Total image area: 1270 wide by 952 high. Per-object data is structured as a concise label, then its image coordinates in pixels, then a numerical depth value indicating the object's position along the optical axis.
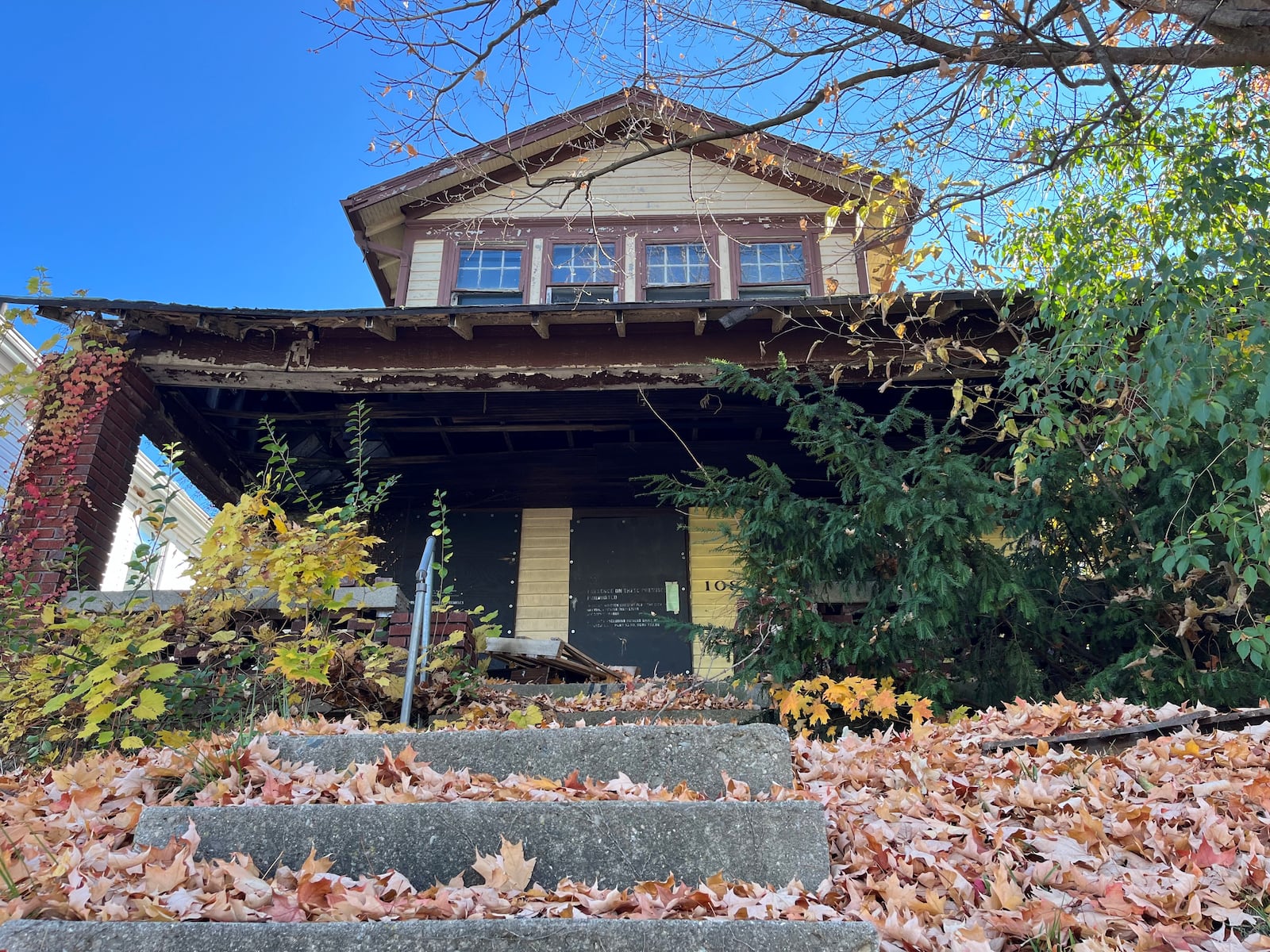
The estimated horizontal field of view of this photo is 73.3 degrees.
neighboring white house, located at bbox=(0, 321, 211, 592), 10.93
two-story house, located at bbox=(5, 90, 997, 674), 7.39
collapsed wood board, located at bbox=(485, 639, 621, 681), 6.25
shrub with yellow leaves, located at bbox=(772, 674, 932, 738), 4.57
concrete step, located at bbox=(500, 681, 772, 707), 5.66
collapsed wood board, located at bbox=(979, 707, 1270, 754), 3.89
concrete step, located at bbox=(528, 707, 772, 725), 5.02
